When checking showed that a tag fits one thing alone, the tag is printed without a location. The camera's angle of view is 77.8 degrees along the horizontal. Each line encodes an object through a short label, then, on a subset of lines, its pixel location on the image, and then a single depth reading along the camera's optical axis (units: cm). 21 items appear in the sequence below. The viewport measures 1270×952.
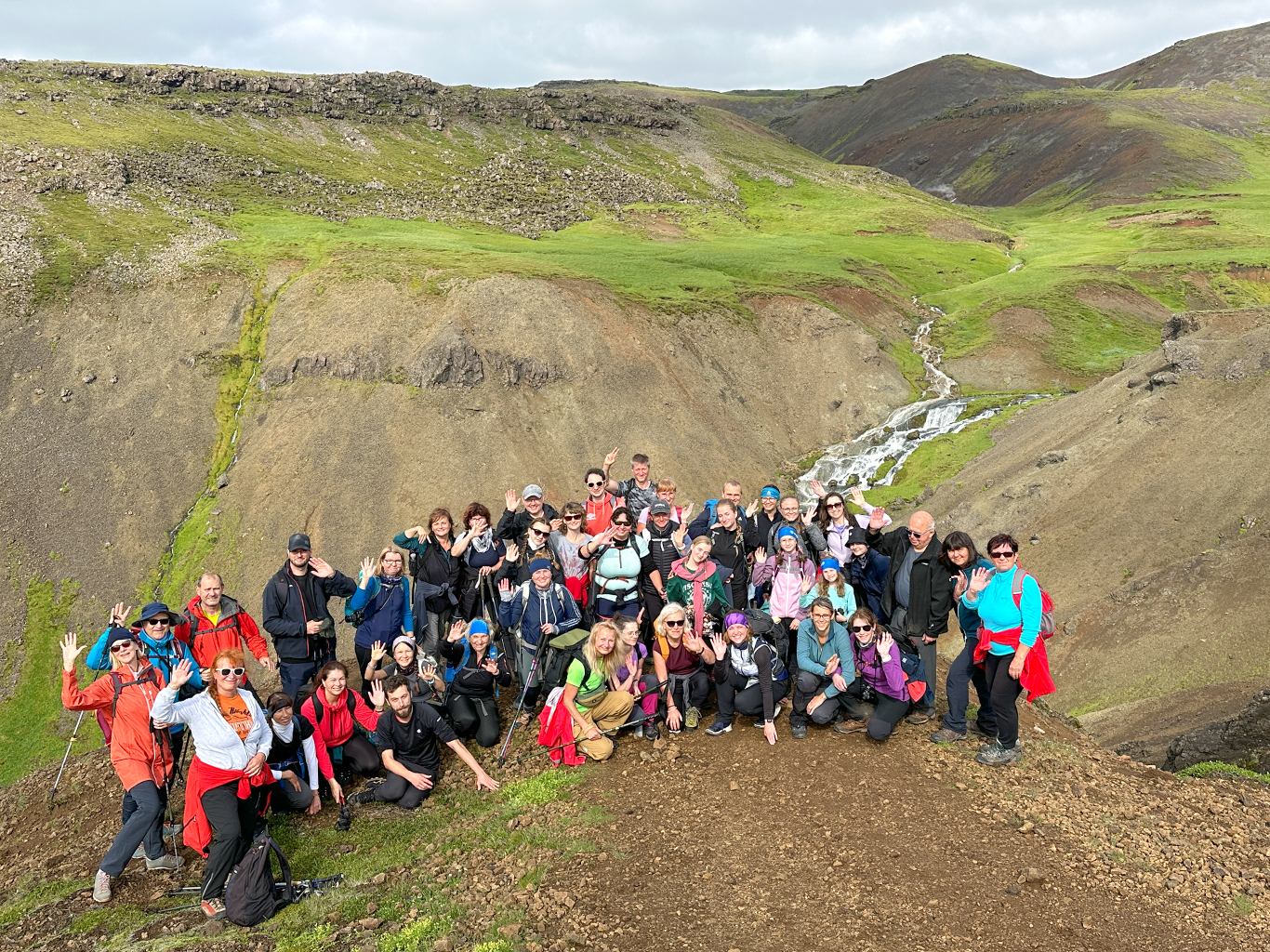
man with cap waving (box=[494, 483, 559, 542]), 1430
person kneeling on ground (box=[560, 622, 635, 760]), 1161
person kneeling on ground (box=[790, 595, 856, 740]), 1160
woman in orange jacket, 1008
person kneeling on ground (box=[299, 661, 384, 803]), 1127
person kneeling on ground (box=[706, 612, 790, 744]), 1167
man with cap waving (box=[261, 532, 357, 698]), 1264
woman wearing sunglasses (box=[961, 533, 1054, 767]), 1053
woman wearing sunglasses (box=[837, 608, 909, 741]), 1141
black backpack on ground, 874
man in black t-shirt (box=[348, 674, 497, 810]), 1118
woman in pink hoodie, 1246
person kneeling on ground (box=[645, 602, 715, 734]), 1171
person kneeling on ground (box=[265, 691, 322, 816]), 1098
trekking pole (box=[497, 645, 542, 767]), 1246
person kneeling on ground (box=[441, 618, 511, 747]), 1269
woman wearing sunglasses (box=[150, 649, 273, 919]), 937
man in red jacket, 1202
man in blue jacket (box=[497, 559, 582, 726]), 1238
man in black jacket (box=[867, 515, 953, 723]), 1169
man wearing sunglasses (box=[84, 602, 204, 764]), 1062
